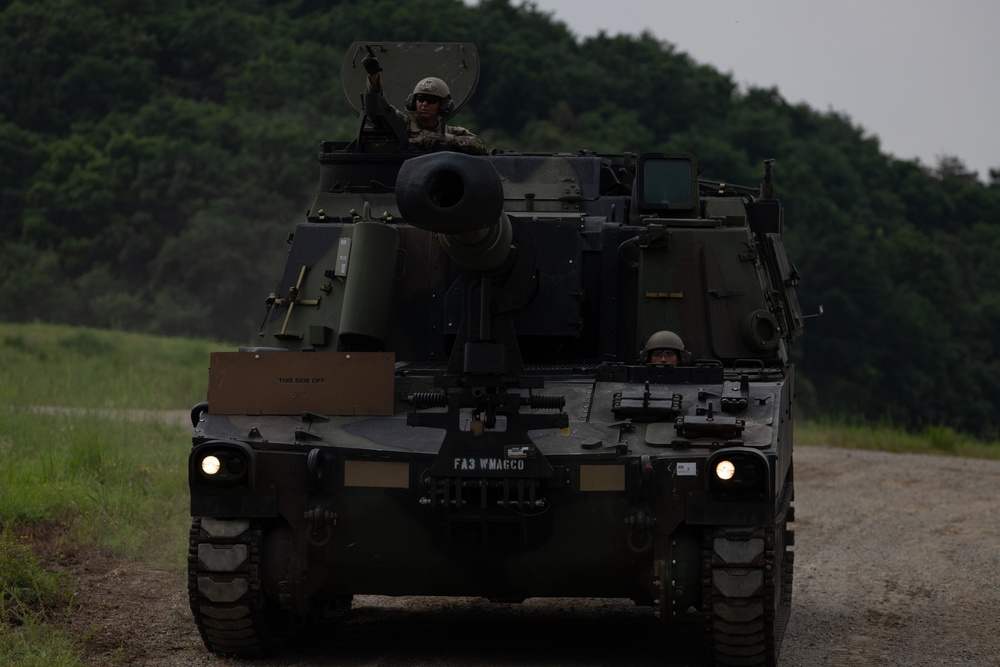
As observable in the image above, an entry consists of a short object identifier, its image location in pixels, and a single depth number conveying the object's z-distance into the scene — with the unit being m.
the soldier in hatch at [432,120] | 21.61
